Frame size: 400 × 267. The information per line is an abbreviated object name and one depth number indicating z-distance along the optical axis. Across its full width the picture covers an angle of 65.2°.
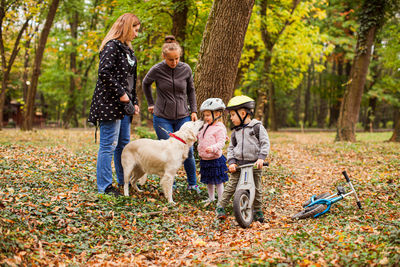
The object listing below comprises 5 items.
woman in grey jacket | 5.45
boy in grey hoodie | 4.72
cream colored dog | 4.96
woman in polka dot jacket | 4.65
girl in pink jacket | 5.12
